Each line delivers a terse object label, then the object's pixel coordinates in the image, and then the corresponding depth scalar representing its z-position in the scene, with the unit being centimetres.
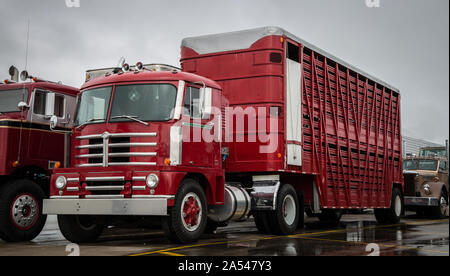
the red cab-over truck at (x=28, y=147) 948
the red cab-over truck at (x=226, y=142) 834
